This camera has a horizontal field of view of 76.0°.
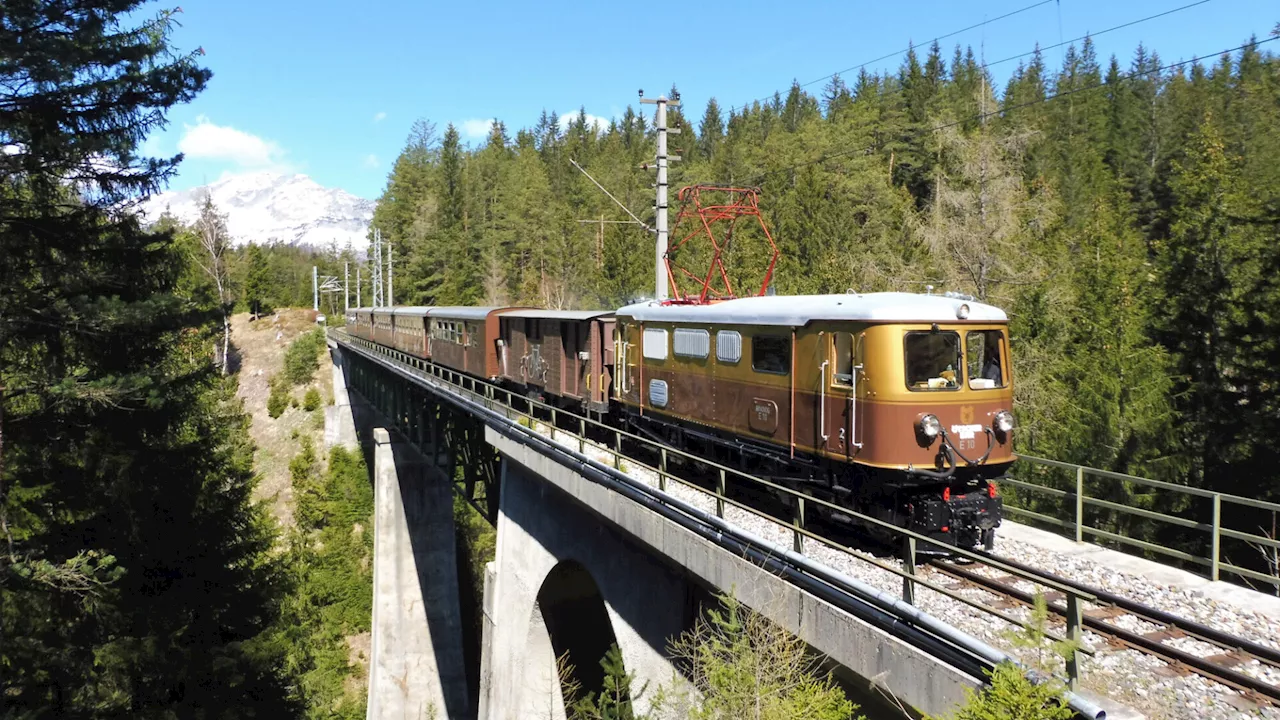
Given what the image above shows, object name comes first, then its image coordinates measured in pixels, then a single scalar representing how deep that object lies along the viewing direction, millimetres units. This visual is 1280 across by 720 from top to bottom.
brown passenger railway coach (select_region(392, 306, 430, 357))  33125
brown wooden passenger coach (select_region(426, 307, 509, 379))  24297
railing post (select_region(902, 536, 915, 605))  7000
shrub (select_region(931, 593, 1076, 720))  4832
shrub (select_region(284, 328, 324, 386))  65438
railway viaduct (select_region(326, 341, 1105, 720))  7125
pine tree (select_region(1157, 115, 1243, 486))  17266
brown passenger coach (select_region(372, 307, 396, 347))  40469
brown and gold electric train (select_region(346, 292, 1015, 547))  9344
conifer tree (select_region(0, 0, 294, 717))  10250
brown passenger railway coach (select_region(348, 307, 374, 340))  46844
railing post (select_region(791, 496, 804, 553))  8336
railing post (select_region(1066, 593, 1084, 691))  5345
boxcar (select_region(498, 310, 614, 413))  17328
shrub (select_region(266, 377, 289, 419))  60000
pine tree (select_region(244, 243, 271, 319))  86312
